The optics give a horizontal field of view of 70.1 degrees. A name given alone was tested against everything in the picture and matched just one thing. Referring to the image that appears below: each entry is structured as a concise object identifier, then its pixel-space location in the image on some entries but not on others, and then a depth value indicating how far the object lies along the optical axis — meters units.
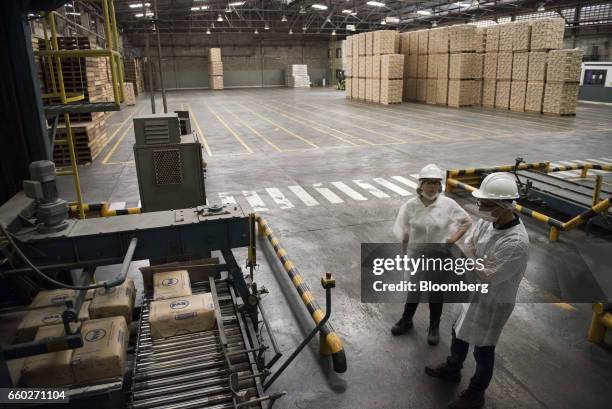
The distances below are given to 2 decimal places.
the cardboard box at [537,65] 21.98
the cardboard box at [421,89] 29.06
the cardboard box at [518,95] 23.62
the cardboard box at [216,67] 45.84
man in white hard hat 3.42
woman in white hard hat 4.41
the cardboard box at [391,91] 27.73
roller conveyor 3.64
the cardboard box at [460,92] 25.72
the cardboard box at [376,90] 28.93
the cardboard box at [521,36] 22.65
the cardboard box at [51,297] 4.33
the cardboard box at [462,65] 24.86
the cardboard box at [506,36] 23.73
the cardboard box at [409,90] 30.22
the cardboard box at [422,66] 28.27
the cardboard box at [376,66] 27.97
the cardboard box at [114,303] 4.37
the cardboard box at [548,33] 21.53
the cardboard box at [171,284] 4.61
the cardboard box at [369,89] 30.01
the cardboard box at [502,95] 24.89
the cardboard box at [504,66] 24.12
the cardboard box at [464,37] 24.61
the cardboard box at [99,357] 3.63
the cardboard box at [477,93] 26.77
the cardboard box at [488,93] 25.84
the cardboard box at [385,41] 27.09
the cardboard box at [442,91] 26.97
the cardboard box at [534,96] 22.58
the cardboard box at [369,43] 28.36
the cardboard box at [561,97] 21.45
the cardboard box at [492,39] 24.78
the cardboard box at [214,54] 45.52
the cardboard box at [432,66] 27.16
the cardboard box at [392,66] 26.69
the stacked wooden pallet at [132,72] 38.91
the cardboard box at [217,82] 46.62
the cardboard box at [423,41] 27.48
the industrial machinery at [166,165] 6.06
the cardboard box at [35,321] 3.93
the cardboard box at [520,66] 22.98
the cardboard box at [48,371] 3.56
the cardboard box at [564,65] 20.78
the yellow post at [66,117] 6.02
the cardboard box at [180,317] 4.22
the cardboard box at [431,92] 28.11
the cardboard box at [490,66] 25.06
